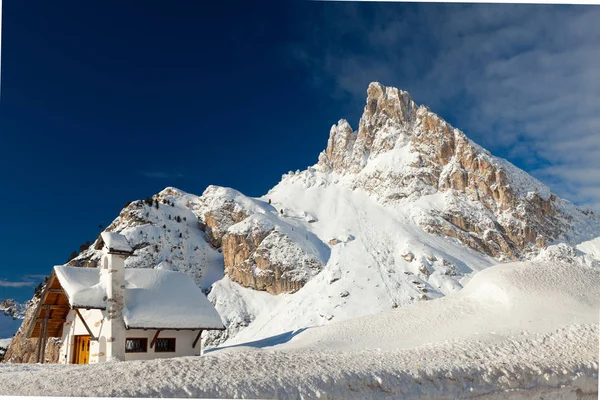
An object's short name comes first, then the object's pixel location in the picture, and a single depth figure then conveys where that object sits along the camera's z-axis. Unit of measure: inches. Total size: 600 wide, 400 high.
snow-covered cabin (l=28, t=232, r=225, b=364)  887.7
